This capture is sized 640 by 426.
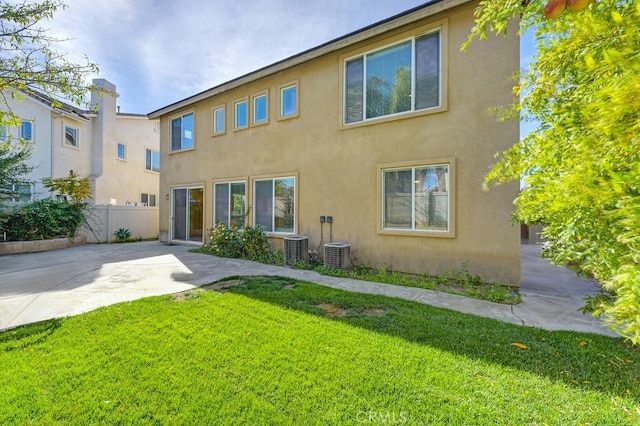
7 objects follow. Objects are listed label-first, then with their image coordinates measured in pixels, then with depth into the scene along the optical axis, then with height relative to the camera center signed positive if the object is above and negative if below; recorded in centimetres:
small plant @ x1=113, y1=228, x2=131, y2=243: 1424 -112
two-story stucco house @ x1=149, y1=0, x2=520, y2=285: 636 +197
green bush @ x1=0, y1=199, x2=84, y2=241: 1085 -32
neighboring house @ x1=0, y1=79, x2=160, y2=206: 1407 +388
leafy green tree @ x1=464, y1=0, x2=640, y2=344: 145 +55
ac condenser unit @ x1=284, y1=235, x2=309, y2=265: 837 -108
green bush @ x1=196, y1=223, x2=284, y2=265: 917 -107
